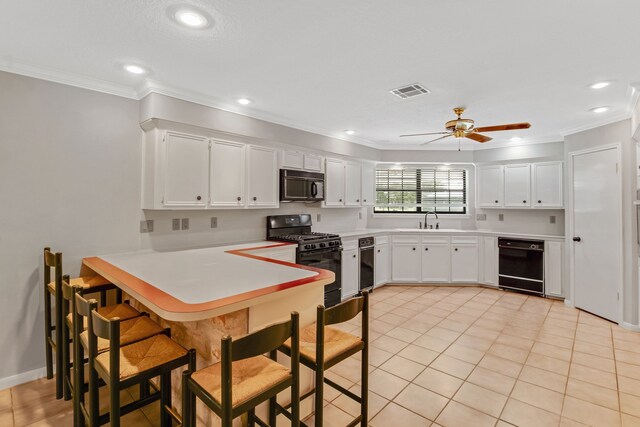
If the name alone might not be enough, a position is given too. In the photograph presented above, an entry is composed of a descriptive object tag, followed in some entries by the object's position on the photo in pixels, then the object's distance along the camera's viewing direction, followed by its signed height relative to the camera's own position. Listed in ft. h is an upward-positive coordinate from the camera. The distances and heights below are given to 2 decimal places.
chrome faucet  20.55 -0.20
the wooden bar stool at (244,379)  4.12 -2.37
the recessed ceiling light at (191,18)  6.37 +3.97
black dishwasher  16.63 -2.57
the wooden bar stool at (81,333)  5.81 -2.22
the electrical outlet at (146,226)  10.75 -0.33
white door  13.11 -0.69
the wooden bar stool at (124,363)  4.66 -2.32
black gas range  13.42 -1.19
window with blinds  20.68 +1.63
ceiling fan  10.99 +3.17
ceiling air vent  10.29 +4.06
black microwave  14.06 +1.35
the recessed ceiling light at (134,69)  8.83 +4.04
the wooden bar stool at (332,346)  5.25 -2.31
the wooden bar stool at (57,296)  7.54 -1.98
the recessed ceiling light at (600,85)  9.87 +3.99
